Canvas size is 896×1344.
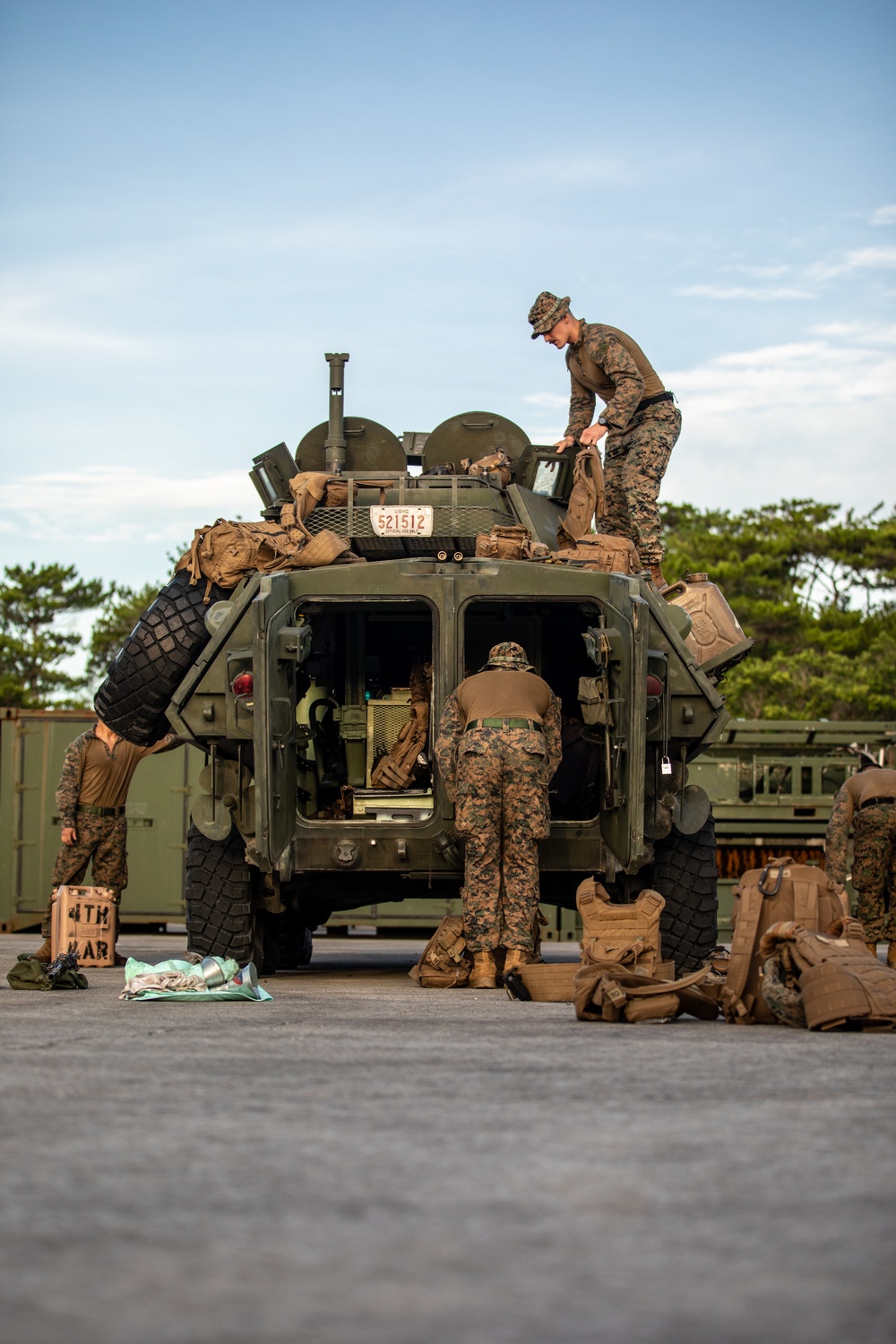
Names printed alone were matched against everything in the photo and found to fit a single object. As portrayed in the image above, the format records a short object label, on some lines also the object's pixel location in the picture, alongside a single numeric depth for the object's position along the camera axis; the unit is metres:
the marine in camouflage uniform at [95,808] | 12.95
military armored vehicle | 8.77
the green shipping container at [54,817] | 18.36
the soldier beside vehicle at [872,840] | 12.98
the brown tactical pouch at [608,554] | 9.63
